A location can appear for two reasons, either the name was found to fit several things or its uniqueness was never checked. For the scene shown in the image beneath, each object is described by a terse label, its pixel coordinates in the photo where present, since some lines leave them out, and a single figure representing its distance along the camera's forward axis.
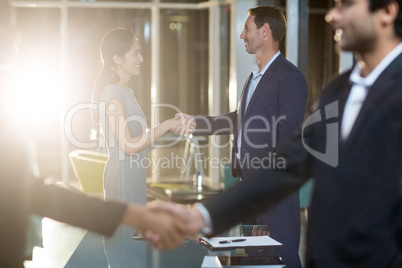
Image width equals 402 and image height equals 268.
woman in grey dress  3.60
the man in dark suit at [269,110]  3.48
